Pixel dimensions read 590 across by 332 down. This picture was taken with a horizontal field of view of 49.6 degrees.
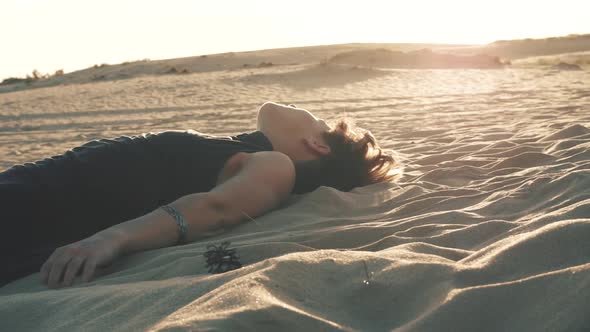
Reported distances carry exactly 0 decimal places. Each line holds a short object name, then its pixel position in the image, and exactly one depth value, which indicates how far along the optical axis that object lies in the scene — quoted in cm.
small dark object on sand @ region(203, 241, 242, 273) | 211
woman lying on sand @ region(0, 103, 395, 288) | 243
